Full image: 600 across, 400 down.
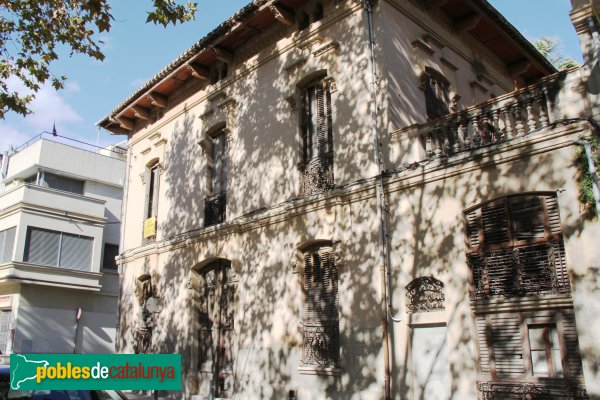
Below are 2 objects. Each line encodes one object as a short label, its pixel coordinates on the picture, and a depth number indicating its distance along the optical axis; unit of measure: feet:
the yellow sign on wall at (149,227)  53.98
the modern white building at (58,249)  73.15
